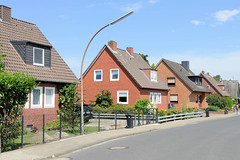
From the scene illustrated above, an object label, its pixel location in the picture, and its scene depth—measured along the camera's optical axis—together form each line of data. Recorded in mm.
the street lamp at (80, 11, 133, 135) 15291
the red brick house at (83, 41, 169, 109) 35031
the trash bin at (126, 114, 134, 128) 21309
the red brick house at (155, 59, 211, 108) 47906
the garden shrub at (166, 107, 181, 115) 29569
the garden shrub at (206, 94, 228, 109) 50938
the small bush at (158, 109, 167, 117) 28172
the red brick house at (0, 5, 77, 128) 19781
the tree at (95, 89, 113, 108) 33969
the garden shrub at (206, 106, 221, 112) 45406
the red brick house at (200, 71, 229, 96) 63156
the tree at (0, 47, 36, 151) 11641
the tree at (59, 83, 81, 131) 21875
